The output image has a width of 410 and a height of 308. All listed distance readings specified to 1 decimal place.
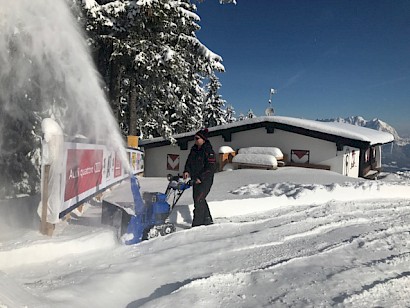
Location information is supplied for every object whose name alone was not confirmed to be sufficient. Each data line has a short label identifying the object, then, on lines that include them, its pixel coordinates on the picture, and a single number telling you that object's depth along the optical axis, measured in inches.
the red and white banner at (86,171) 220.8
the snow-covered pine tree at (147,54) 494.6
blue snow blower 194.5
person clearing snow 232.8
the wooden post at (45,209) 187.5
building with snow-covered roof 621.6
